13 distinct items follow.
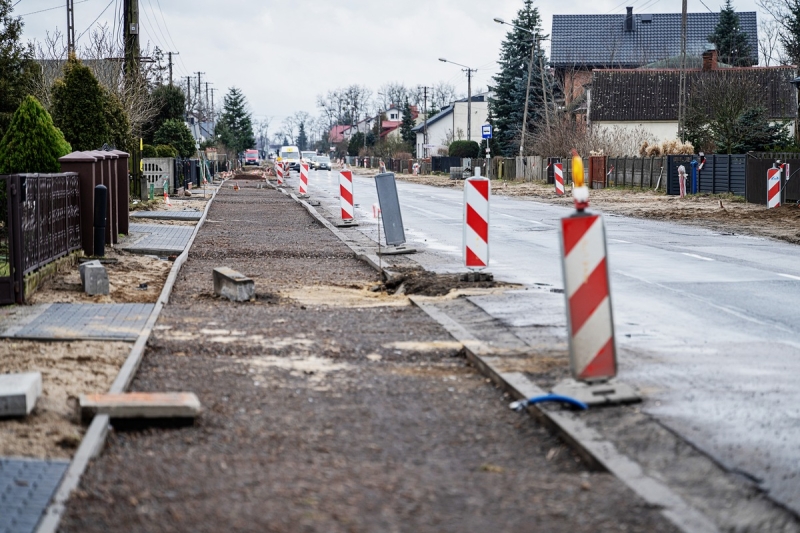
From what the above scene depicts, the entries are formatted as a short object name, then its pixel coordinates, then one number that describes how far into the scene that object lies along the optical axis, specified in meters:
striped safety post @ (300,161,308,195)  42.63
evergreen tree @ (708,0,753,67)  90.69
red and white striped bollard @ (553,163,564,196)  44.22
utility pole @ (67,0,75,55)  45.85
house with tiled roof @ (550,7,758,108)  95.12
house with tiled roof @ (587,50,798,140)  74.19
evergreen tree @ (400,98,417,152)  142.75
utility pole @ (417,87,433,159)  123.82
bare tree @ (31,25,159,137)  37.44
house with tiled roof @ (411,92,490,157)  130.75
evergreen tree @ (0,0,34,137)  33.22
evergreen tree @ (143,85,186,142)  60.19
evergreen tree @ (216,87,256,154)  146.40
